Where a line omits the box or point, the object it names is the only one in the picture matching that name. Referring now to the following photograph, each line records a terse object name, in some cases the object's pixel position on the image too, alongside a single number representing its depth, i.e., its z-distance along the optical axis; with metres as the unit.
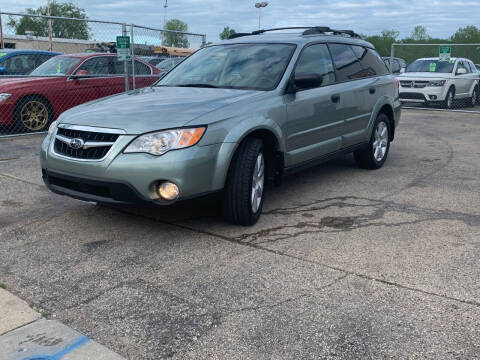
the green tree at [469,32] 57.92
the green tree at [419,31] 119.59
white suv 15.09
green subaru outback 3.96
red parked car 9.16
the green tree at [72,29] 11.27
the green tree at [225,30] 84.59
